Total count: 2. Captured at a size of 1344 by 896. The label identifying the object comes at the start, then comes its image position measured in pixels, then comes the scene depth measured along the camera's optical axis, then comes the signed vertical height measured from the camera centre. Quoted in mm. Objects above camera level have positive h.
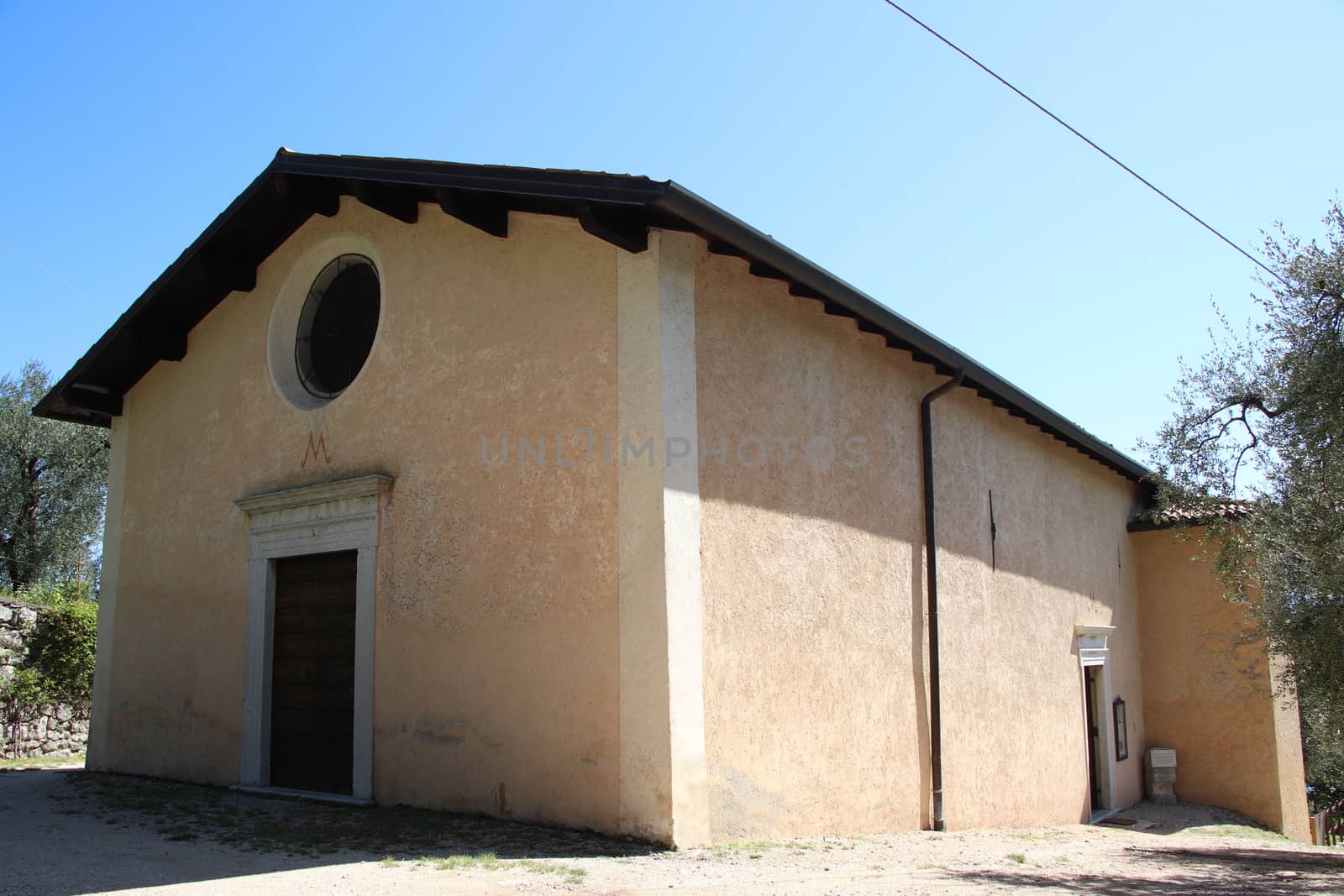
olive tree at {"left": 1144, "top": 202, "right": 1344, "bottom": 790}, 8078 +1106
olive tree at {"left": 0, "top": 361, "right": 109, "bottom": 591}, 19359 +2448
